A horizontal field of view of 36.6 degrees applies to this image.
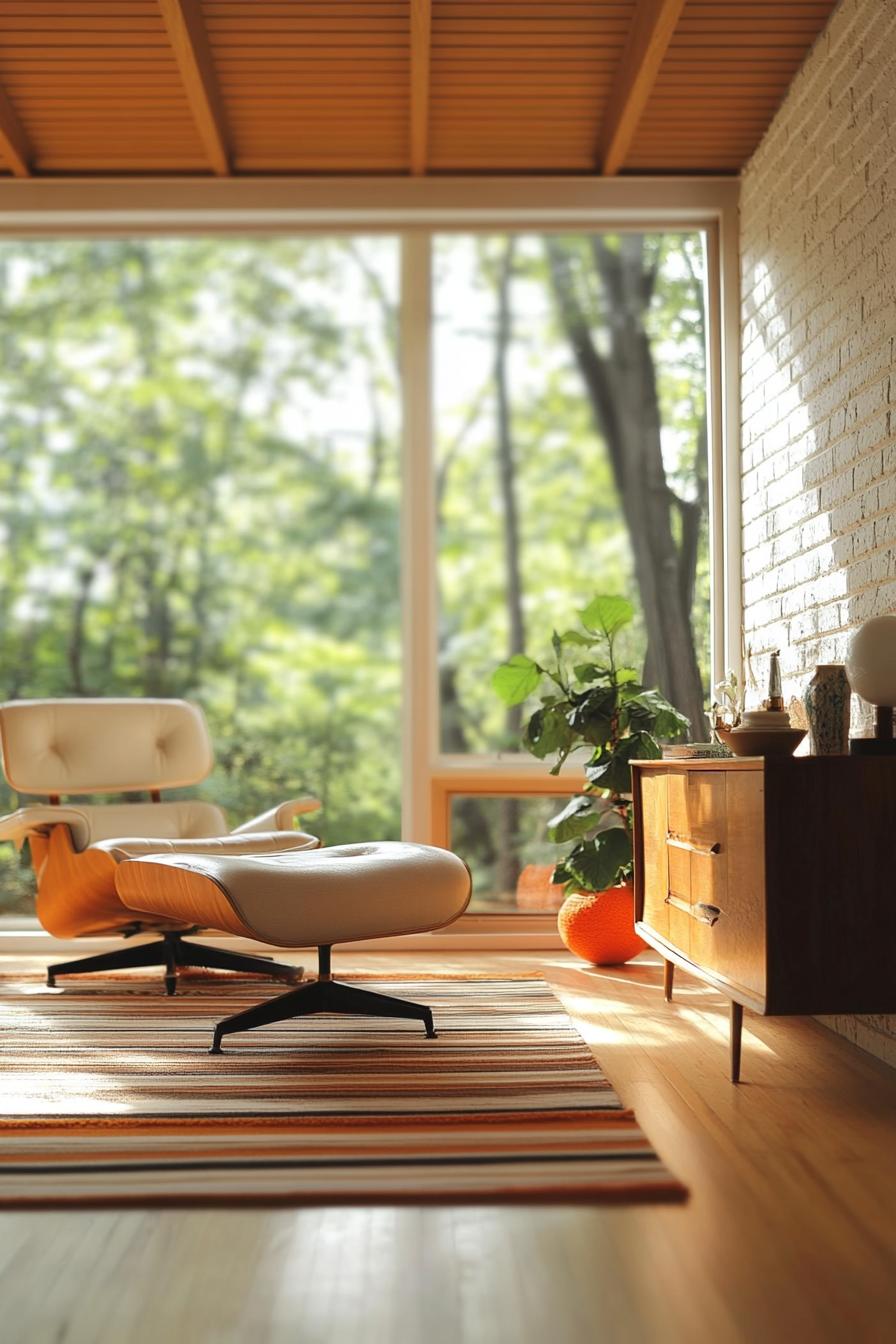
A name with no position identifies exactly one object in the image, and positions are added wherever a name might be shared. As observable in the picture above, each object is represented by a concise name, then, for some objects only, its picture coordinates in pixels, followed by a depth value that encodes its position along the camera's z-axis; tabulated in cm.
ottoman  267
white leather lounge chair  350
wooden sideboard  240
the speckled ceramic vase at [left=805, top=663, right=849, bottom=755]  280
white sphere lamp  256
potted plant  407
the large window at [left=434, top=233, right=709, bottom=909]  475
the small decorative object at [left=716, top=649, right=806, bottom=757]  274
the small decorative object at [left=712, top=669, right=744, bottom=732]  333
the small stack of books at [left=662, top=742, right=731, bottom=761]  330
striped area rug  198
